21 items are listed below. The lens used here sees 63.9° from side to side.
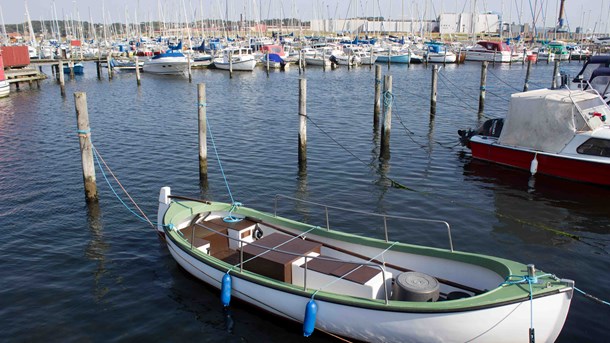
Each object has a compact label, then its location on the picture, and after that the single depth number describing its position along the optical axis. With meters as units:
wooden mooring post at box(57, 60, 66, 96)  45.09
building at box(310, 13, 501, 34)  143.75
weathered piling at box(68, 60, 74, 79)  60.47
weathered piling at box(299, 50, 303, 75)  66.06
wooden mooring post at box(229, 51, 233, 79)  61.82
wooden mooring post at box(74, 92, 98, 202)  15.44
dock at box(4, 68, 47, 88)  47.09
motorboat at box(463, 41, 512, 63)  81.50
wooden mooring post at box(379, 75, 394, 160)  22.34
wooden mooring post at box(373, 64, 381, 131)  26.67
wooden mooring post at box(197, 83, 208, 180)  18.70
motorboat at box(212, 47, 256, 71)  68.00
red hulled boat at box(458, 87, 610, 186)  18.72
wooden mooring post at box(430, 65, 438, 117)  30.47
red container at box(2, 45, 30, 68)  50.66
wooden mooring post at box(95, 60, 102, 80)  61.76
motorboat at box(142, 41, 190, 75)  63.97
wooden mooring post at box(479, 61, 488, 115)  31.35
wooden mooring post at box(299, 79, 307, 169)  20.08
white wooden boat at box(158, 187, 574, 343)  8.16
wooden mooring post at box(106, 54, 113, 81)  60.28
